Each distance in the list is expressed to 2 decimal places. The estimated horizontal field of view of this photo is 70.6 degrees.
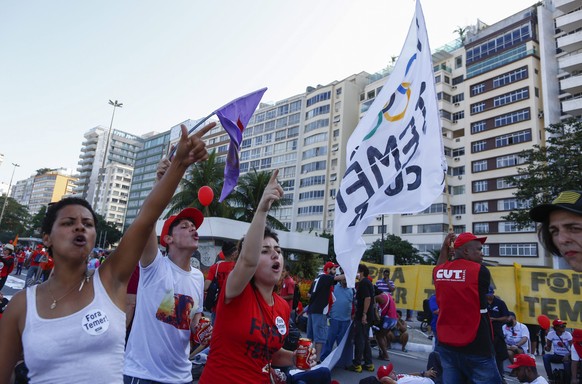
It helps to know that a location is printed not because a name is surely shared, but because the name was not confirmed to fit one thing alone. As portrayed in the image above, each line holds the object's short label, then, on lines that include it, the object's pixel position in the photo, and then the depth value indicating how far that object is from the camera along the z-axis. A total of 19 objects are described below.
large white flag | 4.29
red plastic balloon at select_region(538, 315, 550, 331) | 8.97
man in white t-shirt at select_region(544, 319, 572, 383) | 7.98
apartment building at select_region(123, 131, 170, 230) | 101.56
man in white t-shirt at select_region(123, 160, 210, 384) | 2.83
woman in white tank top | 1.73
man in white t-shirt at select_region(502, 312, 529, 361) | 8.55
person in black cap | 2.00
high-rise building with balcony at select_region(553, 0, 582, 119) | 37.84
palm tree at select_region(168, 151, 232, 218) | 28.83
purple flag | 3.05
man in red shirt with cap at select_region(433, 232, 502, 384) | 3.85
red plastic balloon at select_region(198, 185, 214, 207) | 7.02
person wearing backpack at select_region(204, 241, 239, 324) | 6.38
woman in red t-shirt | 2.33
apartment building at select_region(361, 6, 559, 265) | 41.44
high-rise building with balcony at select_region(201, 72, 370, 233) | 59.38
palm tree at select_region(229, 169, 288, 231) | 30.33
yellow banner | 11.41
